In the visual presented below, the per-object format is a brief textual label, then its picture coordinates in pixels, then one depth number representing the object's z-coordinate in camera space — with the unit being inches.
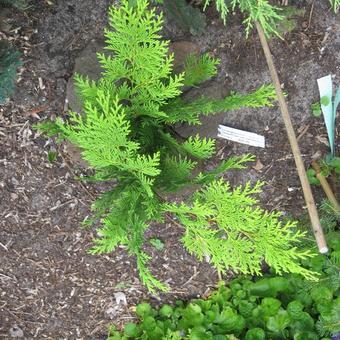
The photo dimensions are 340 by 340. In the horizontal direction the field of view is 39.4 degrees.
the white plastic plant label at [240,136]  96.0
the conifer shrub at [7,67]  80.0
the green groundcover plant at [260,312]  88.5
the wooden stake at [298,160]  82.3
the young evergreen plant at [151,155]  63.5
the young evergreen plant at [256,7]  68.4
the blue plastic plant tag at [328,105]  95.6
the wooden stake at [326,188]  92.7
